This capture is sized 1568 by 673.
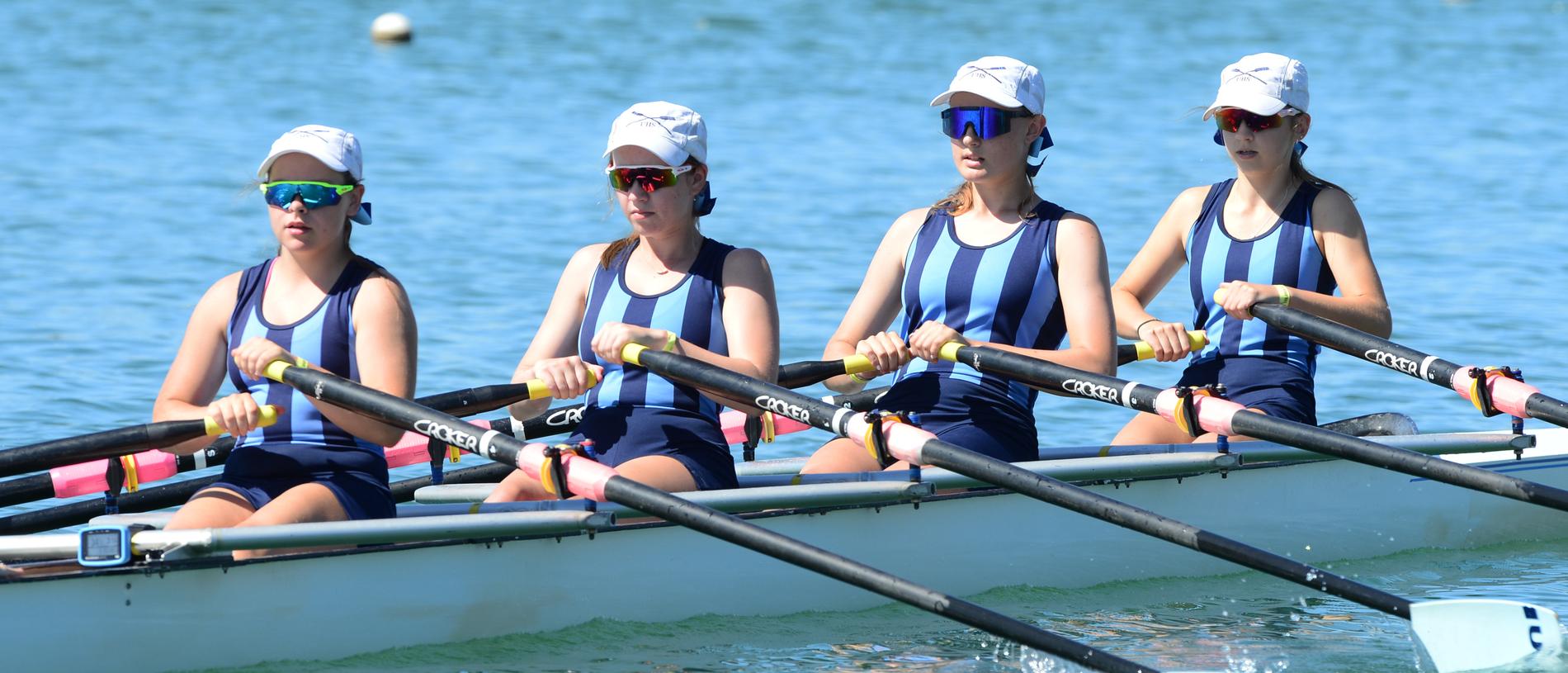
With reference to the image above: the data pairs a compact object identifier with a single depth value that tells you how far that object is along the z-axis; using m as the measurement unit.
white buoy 54.78
